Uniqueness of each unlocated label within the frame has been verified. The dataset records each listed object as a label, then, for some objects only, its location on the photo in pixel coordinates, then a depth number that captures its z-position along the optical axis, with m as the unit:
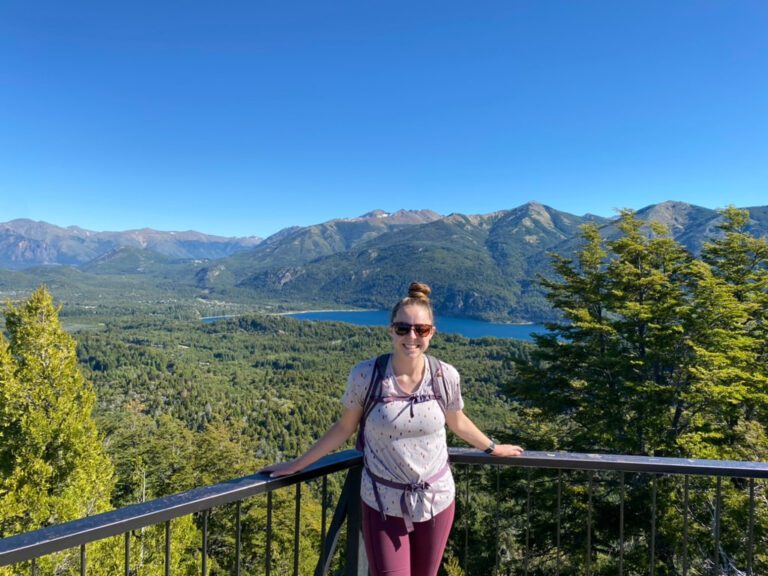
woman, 1.82
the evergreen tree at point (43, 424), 10.70
